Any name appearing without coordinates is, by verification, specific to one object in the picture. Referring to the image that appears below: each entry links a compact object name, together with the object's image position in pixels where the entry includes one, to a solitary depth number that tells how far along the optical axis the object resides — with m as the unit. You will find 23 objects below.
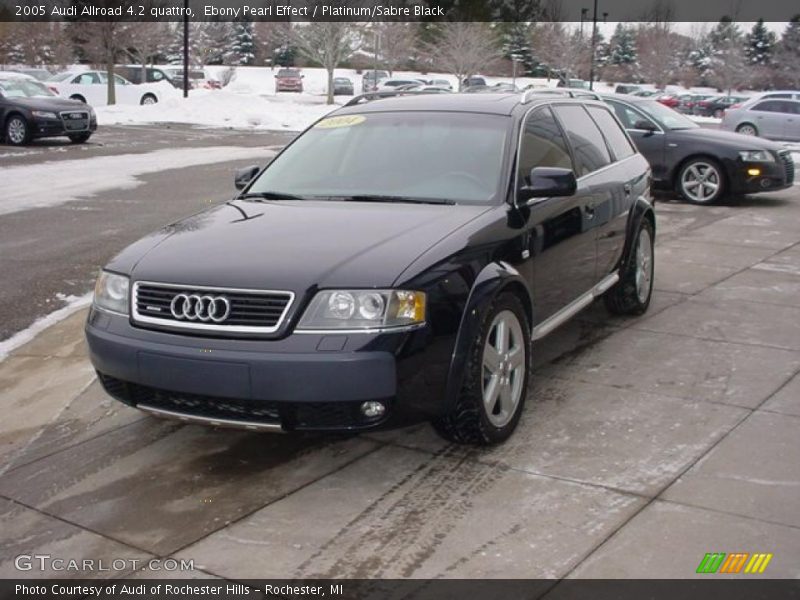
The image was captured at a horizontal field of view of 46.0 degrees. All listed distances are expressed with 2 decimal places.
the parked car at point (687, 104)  50.06
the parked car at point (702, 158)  13.06
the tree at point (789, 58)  66.69
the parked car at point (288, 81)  65.88
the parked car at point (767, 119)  24.30
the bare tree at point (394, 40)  65.38
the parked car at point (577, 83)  53.93
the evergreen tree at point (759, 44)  87.75
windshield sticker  5.64
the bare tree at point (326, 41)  48.31
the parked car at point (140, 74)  43.28
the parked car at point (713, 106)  47.81
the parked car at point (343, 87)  62.66
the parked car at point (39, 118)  20.34
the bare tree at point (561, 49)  66.06
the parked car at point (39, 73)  42.59
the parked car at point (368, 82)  59.74
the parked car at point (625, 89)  53.05
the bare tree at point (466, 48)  56.91
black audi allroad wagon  3.82
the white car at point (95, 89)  37.91
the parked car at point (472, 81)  53.88
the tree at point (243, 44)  99.31
